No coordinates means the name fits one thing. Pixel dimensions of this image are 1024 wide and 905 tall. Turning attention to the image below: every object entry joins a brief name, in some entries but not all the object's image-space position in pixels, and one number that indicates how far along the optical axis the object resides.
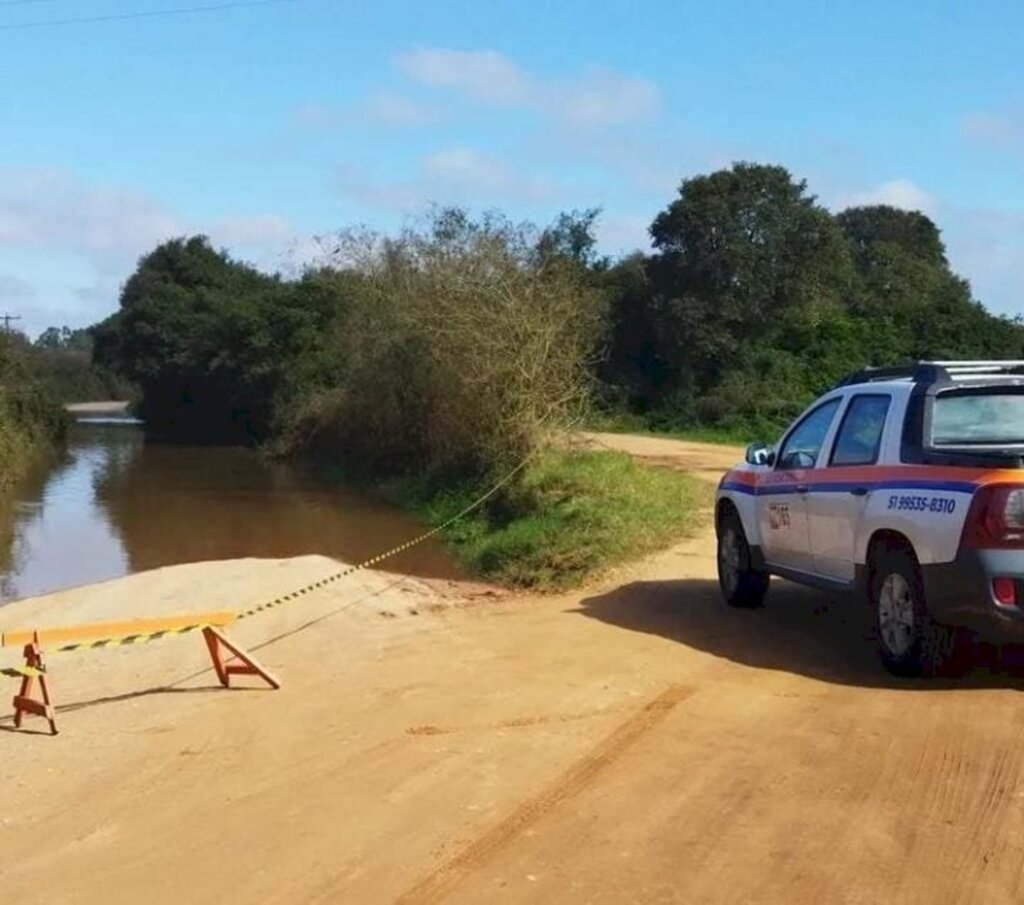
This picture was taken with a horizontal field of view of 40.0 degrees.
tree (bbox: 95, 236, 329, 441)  47.91
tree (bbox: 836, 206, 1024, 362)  39.03
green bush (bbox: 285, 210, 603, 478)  25.25
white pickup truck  7.79
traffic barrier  8.95
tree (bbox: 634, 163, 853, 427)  43.72
